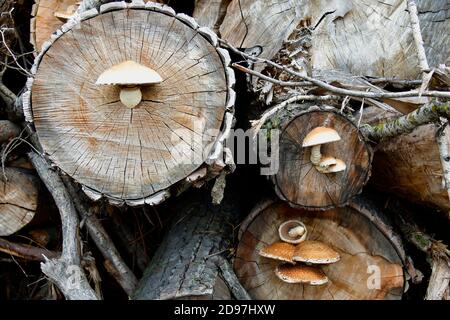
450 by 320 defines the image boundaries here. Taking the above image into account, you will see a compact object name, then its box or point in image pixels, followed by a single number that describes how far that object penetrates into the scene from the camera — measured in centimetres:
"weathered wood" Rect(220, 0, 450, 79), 307
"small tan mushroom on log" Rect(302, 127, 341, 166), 238
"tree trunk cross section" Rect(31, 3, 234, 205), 238
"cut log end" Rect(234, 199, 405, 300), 283
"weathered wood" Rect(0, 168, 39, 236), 304
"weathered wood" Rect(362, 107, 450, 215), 268
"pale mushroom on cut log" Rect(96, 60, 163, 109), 221
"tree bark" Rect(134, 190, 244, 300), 266
